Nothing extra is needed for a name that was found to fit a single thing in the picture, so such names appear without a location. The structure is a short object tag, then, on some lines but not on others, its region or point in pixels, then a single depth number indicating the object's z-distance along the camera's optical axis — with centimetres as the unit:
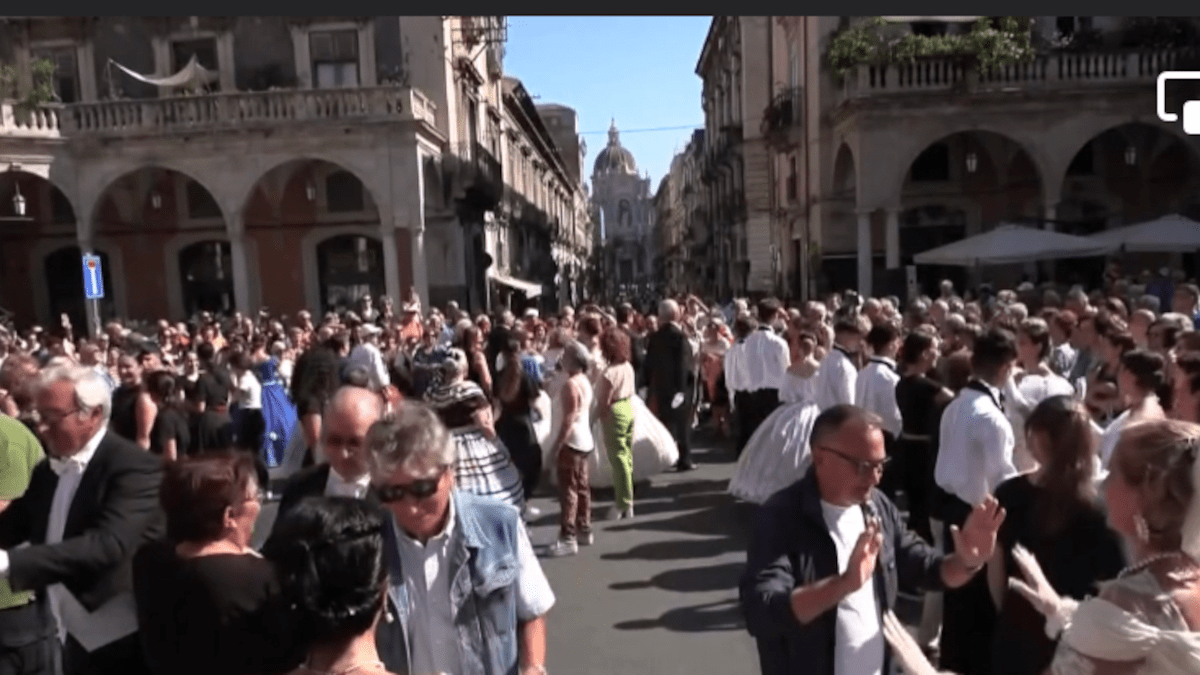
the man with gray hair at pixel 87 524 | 323
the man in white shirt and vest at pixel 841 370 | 682
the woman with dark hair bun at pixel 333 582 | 207
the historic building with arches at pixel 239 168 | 2127
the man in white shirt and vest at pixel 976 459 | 439
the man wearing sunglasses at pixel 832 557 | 289
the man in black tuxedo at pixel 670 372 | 1014
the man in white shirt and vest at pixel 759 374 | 927
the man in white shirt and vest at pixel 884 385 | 636
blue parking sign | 1321
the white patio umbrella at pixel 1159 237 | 1553
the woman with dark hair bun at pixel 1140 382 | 449
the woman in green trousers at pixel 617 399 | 795
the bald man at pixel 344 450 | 343
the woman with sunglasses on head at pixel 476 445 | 453
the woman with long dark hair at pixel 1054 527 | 324
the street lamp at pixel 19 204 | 1981
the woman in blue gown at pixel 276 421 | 936
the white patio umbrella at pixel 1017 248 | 1571
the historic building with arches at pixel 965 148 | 2105
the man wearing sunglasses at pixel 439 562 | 275
